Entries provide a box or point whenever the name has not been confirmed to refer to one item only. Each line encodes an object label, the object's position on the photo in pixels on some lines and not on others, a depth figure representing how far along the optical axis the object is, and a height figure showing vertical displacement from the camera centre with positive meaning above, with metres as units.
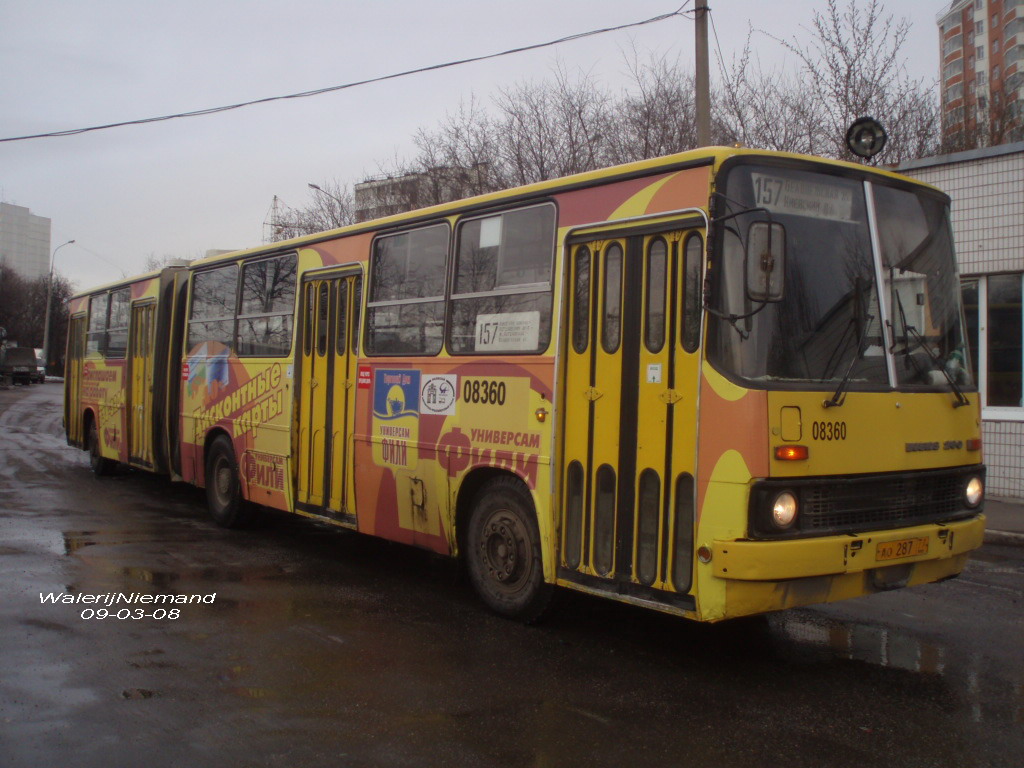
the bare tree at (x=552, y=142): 23.67 +6.93
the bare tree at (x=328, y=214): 36.09 +7.53
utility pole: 12.49 +4.58
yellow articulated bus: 5.27 +0.19
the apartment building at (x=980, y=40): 74.38 +32.50
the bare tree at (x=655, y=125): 21.97 +6.90
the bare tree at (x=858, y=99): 19.25 +6.76
